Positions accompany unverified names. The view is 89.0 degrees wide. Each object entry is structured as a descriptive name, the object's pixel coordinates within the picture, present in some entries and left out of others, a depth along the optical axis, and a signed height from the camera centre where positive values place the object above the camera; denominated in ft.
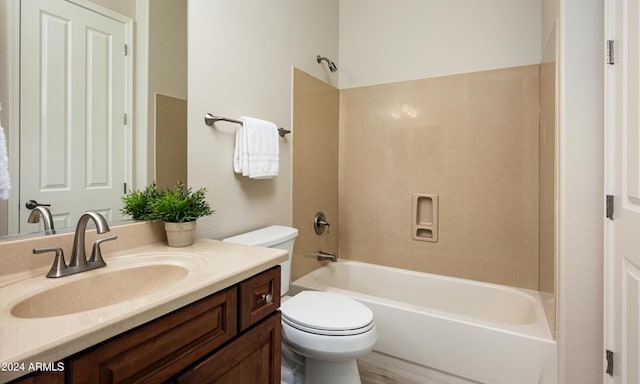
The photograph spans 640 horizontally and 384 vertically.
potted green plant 4.00 -0.28
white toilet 4.49 -1.98
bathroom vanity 1.90 -1.00
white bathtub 5.02 -2.38
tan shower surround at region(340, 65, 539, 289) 6.93 +0.52
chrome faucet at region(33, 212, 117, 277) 2.99 -0.61
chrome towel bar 5.03 +1.15
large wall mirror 3.13 +1.01
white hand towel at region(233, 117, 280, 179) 5.47 +0.73
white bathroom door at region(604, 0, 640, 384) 3.45 +0.04
